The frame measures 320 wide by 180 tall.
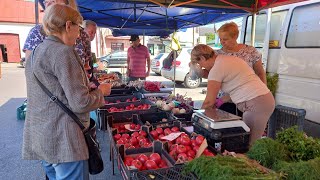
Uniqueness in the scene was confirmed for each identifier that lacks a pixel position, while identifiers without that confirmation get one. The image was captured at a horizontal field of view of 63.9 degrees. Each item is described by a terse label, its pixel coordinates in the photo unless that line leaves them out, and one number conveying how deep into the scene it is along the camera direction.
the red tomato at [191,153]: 1.88
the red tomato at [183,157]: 1.75
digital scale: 2.00
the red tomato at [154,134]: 2.38
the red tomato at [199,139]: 2.02
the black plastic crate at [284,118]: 3.17
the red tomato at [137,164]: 1.69
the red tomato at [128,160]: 1.77
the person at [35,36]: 2.00
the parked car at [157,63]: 13.34
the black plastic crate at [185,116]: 3.05
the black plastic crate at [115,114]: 3.02
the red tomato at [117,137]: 2.32
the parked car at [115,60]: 18.27
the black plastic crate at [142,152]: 1.78
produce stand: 1.54
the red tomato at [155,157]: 1.80
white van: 3.51
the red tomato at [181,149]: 1.90
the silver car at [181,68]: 10.58
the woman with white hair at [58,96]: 1.37
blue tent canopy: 4.84
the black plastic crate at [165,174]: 1.46
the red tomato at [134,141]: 2.22
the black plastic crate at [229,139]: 1.98
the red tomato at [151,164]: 1.70
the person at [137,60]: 6.20
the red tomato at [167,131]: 2.39
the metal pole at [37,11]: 3.62
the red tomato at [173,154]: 1.87
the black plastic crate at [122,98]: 4.01
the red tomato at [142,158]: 1.79
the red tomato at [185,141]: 2.06
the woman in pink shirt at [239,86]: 2.27
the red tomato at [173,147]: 1.97
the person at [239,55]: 2.91
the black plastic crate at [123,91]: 4.42
